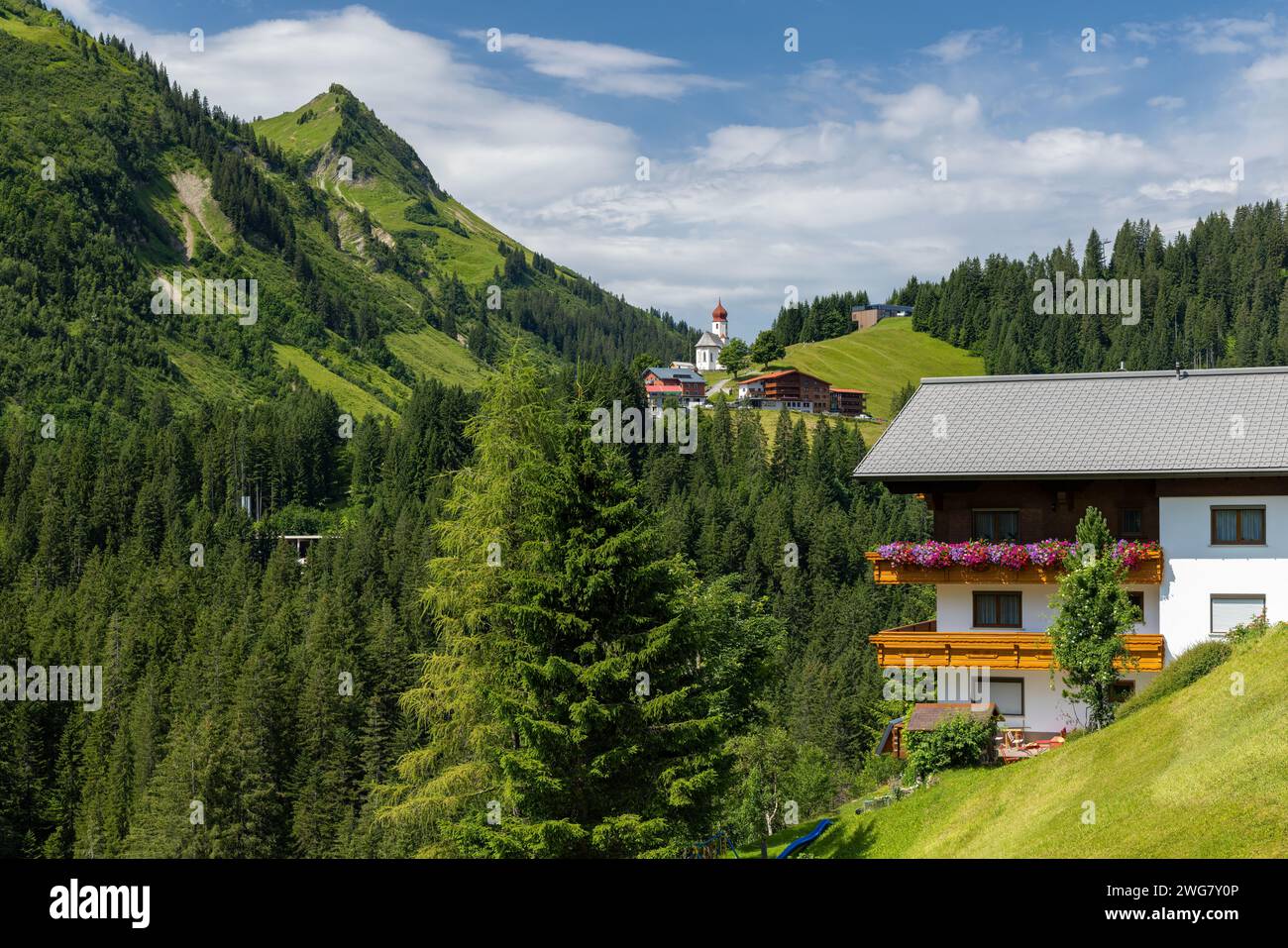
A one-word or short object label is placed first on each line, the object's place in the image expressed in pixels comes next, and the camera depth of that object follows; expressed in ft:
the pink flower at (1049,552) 114.52
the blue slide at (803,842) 107.24
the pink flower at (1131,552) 110.63
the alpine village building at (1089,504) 112.68
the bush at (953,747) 107.24
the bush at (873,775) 191.15
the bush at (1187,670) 92.48
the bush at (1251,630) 96.37
